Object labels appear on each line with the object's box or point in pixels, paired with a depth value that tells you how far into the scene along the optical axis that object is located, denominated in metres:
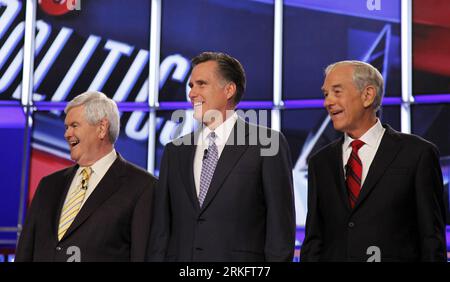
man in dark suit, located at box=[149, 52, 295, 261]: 6.43
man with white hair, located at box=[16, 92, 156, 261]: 7.07
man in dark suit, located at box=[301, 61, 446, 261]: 6.27
